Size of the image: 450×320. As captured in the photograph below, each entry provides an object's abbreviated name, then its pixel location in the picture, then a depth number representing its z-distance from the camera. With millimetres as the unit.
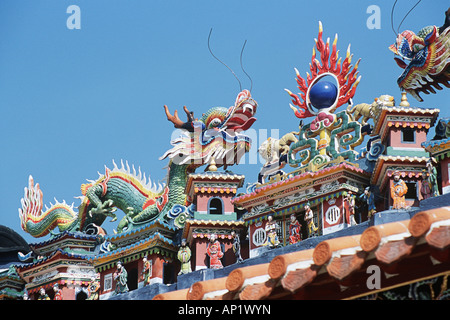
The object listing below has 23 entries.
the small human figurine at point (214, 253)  30281
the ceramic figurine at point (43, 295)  36188
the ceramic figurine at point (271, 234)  29456
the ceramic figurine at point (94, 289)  34438
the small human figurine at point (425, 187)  26250
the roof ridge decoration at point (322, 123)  29734
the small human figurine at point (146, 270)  32406
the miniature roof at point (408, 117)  28375
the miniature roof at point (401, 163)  27516
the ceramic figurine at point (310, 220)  28609
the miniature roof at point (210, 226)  31578
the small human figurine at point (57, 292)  35781
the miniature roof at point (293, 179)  28391
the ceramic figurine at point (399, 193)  26116
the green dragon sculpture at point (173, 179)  33844
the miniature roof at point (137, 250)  32594
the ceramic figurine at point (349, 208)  27939
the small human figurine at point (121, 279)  32656
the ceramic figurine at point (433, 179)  25781
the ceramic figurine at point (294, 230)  28578
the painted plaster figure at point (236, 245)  30175
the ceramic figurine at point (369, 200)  27534
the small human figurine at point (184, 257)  31359
